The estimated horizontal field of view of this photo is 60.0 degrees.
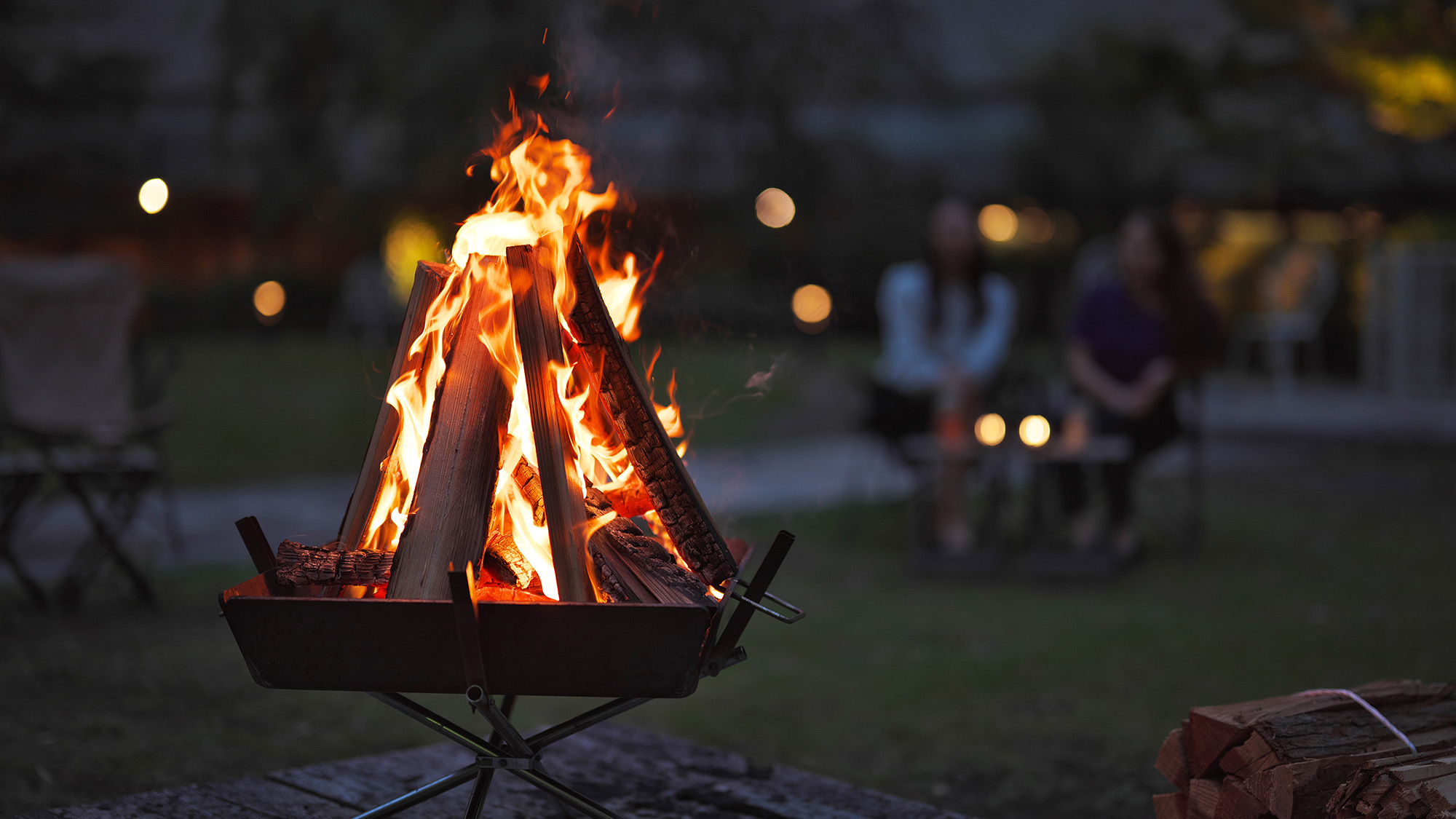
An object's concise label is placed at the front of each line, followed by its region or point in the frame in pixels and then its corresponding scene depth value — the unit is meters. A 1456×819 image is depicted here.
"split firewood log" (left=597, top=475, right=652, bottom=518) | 2.38
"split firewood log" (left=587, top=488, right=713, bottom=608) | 2.12
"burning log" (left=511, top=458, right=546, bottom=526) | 2.28
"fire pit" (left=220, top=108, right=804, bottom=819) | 1.97
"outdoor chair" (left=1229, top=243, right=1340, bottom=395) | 11.61
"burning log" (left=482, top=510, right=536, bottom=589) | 2.20
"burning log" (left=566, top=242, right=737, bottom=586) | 2.24
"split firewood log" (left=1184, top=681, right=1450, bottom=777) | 2.18
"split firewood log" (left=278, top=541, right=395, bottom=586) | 2.12
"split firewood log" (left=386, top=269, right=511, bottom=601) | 2.12
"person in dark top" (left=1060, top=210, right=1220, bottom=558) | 5.73
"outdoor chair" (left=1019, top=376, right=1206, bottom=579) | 5.45
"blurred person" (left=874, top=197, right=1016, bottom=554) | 5.79
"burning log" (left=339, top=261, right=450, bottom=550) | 2.32
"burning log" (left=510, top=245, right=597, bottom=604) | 2.11
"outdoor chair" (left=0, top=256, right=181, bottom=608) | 5.16
